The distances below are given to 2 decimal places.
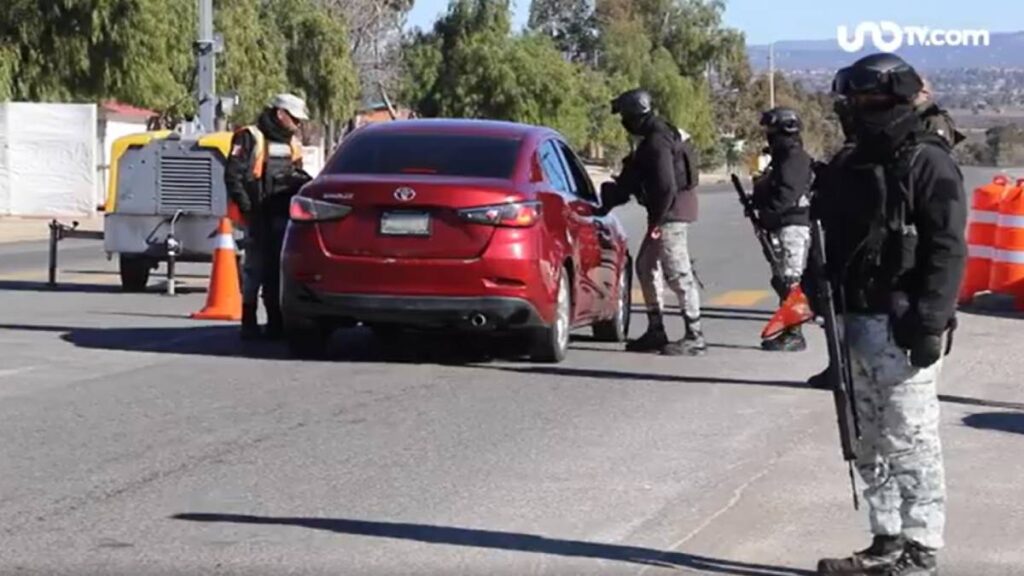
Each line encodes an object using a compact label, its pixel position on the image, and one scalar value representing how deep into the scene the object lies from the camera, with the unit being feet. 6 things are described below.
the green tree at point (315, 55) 184.75
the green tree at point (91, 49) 136.87
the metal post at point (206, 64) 113.91
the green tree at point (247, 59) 164.86
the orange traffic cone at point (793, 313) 45.96
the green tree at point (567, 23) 295.69
